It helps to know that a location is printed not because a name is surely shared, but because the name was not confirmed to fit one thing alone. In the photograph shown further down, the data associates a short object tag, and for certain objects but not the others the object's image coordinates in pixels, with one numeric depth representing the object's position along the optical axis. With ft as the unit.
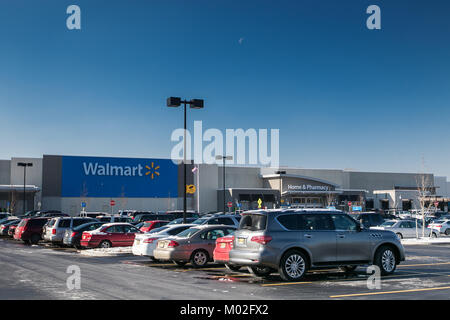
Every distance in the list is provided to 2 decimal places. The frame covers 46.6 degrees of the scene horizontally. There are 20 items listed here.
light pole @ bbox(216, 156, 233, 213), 196.13
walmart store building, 248.52
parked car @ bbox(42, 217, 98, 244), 96.97
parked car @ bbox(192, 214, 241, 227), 83.76
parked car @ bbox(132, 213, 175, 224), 124.71
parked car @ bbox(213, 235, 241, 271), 48.32
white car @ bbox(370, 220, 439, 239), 116.88
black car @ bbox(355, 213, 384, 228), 122.72
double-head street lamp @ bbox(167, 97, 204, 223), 86.07
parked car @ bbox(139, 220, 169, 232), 96.73
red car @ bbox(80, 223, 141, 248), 86.02
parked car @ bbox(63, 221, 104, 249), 91.04
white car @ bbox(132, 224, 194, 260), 64.39
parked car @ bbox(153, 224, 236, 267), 58.39
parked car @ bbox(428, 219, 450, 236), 133.39
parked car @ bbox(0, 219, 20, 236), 130.60
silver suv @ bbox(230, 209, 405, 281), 43.70
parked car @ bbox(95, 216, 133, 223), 123.05
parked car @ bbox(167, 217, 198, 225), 97.96
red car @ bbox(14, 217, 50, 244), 108.17
